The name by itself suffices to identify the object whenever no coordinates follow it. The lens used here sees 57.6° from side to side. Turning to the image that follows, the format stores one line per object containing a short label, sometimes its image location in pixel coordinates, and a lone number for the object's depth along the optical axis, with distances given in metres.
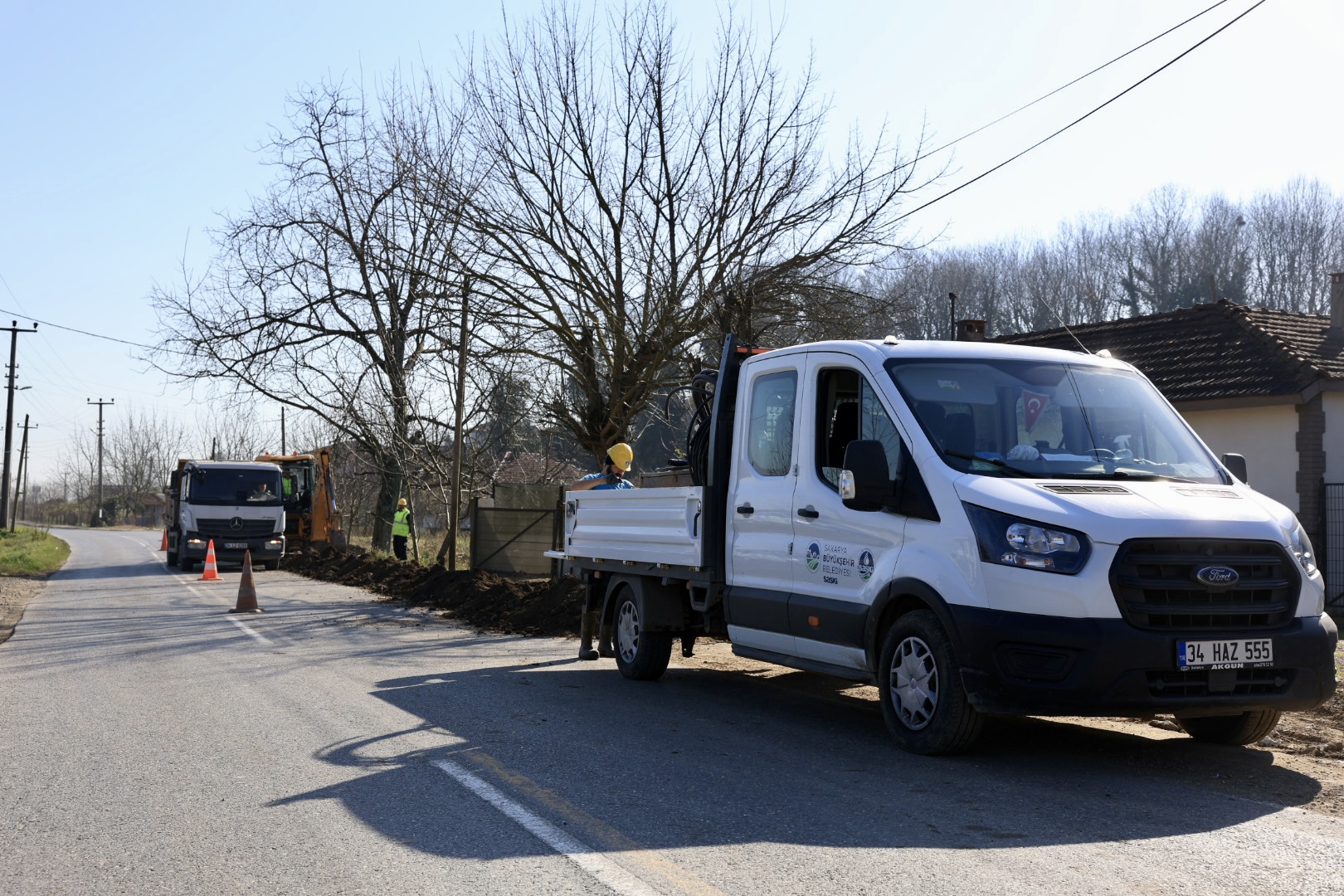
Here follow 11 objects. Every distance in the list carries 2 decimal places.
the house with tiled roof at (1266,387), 17.56
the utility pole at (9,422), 56.15
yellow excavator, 34.03
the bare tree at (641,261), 19.06
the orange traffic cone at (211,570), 25.22
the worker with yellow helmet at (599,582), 11.14
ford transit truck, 6.19
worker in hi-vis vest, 28.56
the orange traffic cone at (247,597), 17.50
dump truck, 28.42
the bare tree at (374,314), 21.42
